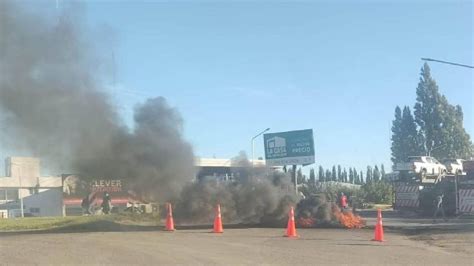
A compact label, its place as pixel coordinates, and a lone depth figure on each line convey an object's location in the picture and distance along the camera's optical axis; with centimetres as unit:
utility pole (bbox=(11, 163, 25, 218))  4986
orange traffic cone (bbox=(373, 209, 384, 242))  1403
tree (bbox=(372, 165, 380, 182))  9018
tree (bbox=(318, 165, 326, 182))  8944
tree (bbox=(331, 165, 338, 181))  9950
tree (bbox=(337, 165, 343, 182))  10399
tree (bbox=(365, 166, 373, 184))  8899
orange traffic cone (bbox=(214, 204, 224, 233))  1579
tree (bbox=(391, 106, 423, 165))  6788
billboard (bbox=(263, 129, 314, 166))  4112
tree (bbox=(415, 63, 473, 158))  6475
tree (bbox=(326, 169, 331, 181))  9611
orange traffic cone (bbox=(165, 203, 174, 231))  1639
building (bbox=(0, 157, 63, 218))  5053
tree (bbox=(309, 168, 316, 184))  7202
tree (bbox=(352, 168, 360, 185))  10744
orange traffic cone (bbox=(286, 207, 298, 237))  1490
